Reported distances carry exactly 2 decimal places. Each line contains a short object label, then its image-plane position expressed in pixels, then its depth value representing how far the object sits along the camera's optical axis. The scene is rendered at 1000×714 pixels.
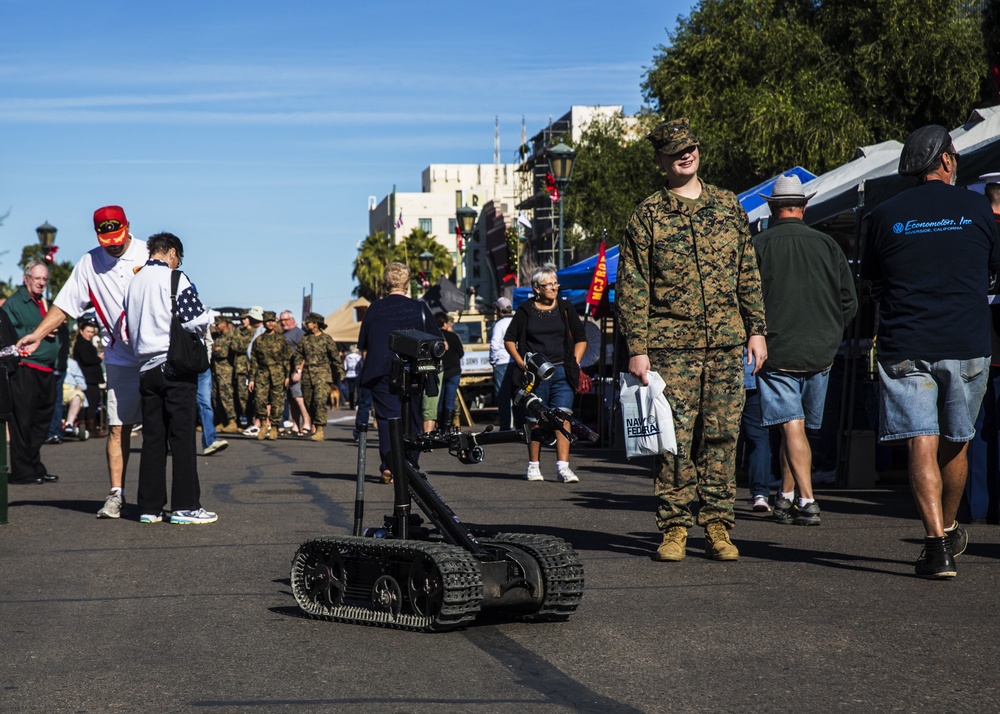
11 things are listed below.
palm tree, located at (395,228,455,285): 91.94
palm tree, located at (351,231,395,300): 91.38
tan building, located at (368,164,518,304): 129.00
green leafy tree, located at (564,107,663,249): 54.70
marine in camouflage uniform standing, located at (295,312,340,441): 20.27
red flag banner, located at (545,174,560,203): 24.30
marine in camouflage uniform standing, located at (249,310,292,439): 21.08
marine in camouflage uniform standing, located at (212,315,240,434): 22.89
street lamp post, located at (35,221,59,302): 30.83
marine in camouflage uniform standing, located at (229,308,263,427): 22.72
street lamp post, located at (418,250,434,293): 48.25
